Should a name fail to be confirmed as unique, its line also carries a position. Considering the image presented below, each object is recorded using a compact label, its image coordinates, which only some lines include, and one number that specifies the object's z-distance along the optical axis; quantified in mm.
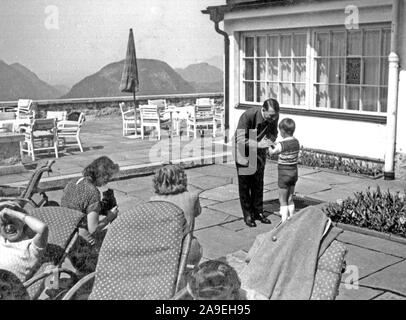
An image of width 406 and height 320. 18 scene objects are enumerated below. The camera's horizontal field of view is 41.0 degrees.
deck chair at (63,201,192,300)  3445
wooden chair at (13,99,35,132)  12555
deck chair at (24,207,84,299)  3740
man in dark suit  6457
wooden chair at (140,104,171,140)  14008
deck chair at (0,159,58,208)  5773
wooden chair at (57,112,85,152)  12539
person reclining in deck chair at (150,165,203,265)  4332
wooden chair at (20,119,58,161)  11445
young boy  6277
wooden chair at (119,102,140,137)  15180
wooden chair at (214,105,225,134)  13804
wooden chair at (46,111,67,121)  13930
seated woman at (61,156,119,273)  4379
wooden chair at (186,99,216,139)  14398
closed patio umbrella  15117
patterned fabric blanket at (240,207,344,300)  3421
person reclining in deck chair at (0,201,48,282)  3635
